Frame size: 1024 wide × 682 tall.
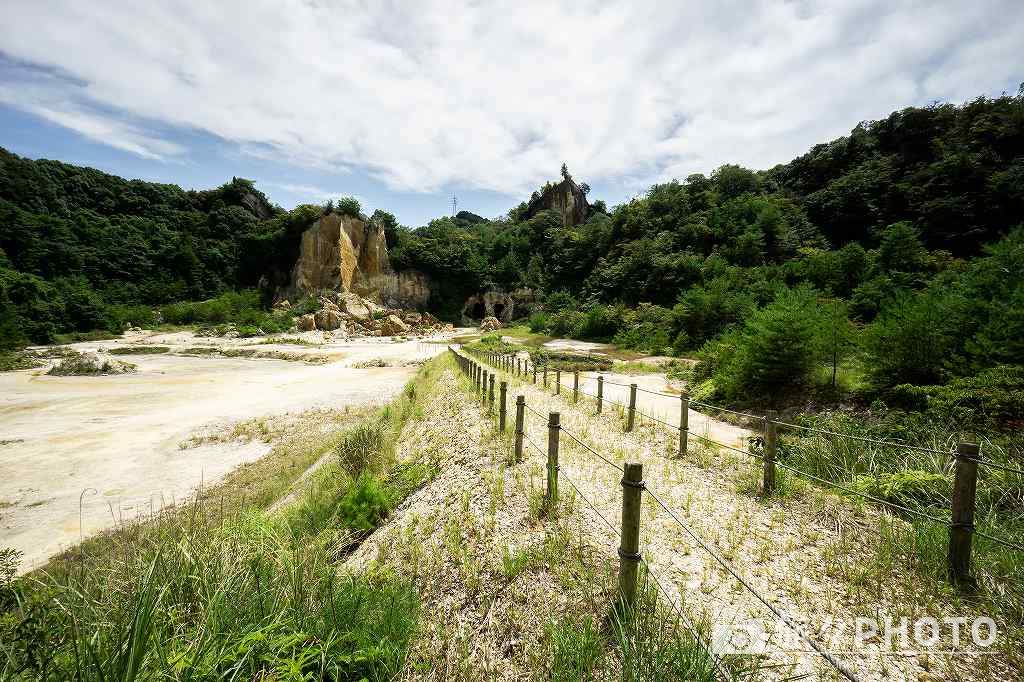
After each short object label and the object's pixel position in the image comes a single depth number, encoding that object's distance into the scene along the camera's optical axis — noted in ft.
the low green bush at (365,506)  18.85
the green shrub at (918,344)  30.45
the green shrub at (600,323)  126.72
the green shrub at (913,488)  15.98
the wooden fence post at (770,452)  16.79
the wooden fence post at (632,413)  28.53
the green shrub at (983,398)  22.82
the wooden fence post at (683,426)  23.39
